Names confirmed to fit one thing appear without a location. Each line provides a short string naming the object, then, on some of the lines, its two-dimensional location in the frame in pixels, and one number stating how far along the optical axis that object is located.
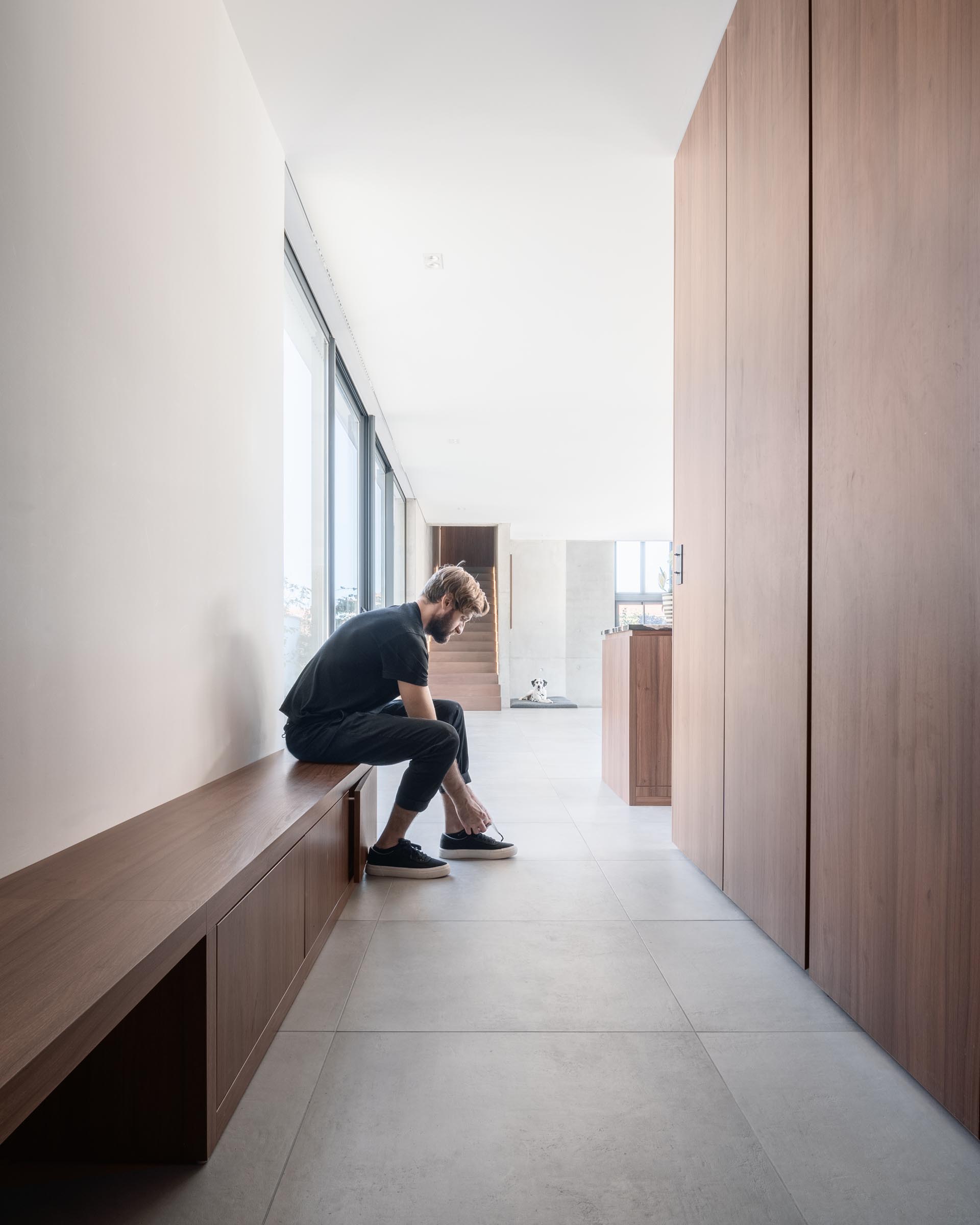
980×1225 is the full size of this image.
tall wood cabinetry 1.38
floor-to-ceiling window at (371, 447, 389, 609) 7.88
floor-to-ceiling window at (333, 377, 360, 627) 5.32
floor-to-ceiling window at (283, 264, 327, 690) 3.79
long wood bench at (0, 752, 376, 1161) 0.92
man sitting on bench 2.73
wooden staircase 11.51
